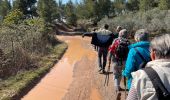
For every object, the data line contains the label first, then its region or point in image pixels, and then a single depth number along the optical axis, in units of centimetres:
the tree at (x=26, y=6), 2000
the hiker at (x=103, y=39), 435
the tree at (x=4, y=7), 2389
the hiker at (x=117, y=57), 304
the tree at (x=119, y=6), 2405
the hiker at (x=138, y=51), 208
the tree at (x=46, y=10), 1941
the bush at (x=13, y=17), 861
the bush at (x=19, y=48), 476
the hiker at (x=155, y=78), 108
